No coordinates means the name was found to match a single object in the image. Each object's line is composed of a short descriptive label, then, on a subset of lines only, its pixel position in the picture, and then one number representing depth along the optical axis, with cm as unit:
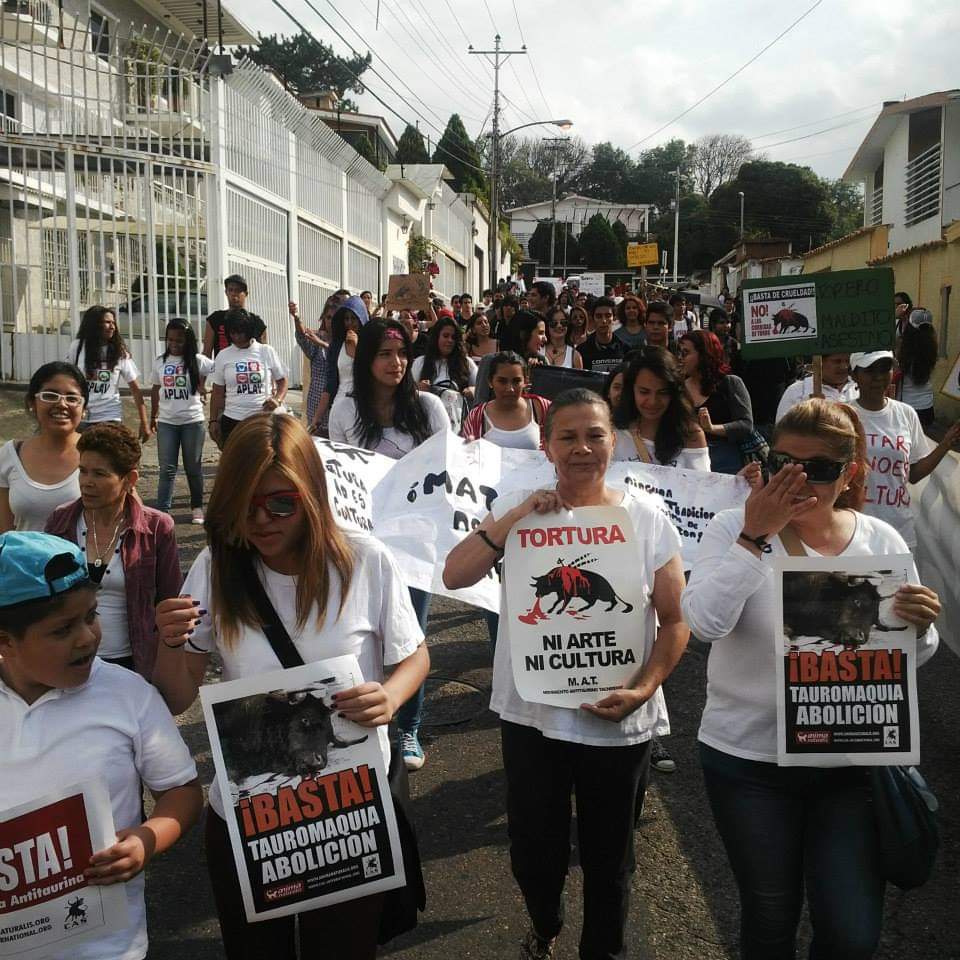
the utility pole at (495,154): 4450
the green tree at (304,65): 7250
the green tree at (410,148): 6228
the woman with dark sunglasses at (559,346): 1030
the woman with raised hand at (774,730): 268
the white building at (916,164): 2788
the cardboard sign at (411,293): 1714
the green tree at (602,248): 8338
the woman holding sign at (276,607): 259
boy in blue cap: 228
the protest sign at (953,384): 680
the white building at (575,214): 11475
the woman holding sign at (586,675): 314
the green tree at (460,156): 6420
